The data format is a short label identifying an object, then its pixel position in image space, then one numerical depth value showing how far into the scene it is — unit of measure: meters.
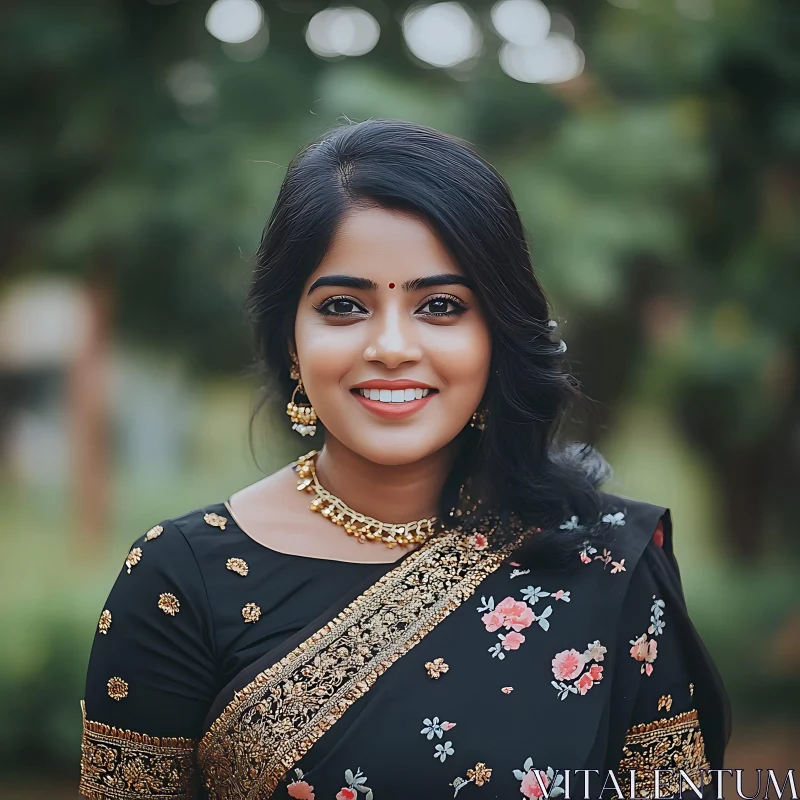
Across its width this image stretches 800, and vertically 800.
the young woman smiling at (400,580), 1.59
